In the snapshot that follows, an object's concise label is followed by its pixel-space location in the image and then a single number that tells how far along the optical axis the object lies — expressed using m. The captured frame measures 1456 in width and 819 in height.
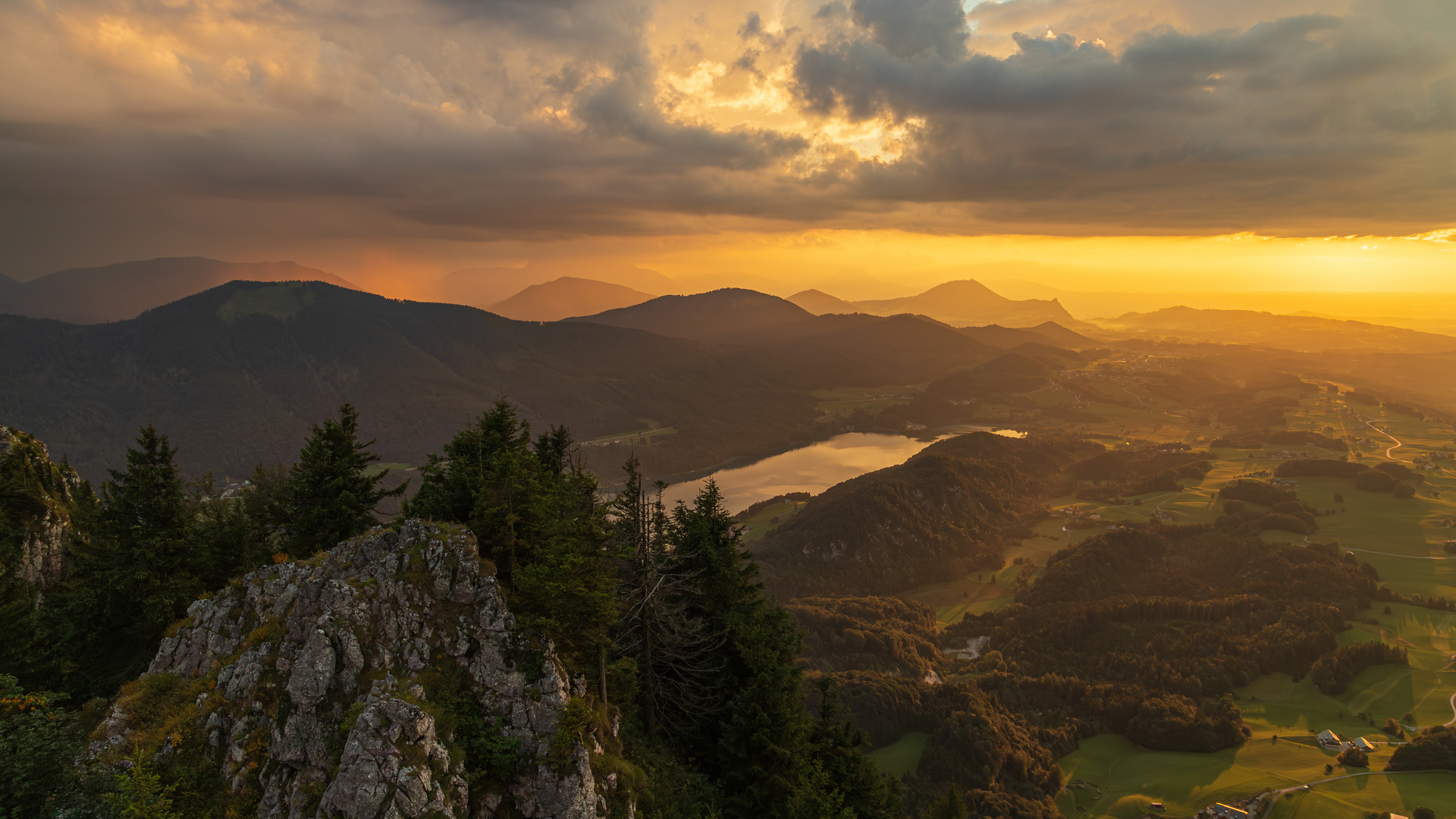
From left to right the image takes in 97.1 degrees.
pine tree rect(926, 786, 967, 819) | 47.97
